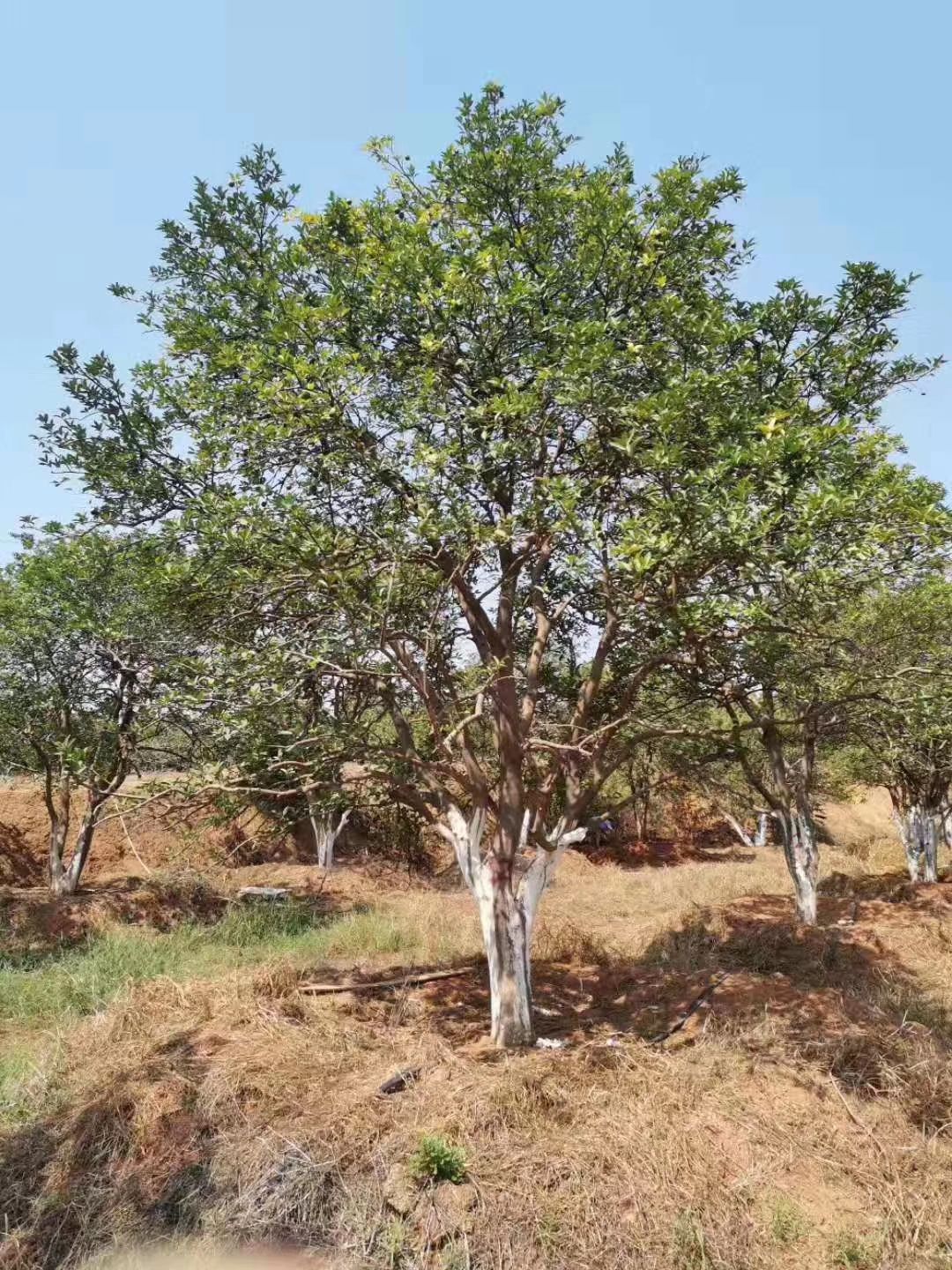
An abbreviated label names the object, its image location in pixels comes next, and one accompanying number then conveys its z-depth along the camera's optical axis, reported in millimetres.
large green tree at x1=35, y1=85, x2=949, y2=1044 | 6562
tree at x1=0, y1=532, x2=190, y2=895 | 13664
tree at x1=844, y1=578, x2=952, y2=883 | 8062
